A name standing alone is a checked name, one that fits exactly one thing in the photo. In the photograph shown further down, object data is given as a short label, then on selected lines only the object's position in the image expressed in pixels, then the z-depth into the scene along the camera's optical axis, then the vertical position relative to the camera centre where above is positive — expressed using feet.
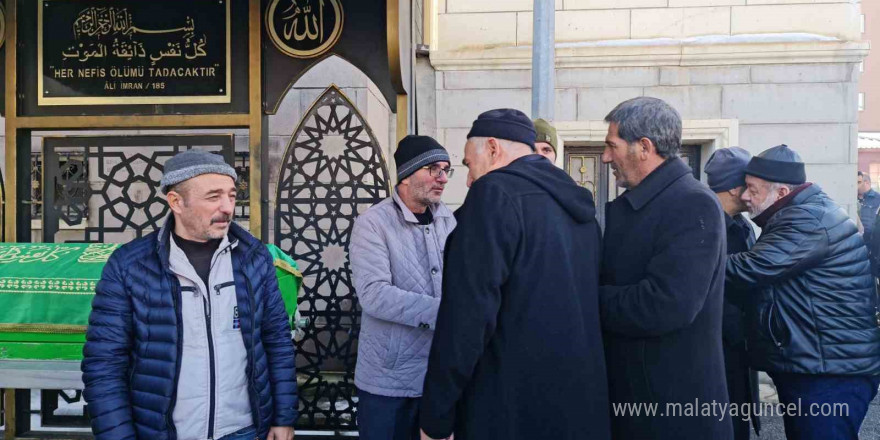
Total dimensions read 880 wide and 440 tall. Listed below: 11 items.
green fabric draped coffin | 10.37 -1.67
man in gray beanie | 6.64 -1.28
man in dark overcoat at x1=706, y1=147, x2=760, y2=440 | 9.71 -0.63
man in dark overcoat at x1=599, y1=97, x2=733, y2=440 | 6.13 -0.76
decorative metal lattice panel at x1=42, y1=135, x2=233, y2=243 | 13.56 +0.65
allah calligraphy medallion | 13.39 +3.62
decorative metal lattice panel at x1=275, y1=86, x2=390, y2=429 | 13.19 -0.28
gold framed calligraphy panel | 13.73 +3.21
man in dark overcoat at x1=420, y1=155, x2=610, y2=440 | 5.94 -1.11
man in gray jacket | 8.39 -1.04
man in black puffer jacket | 8.77 -1.39
